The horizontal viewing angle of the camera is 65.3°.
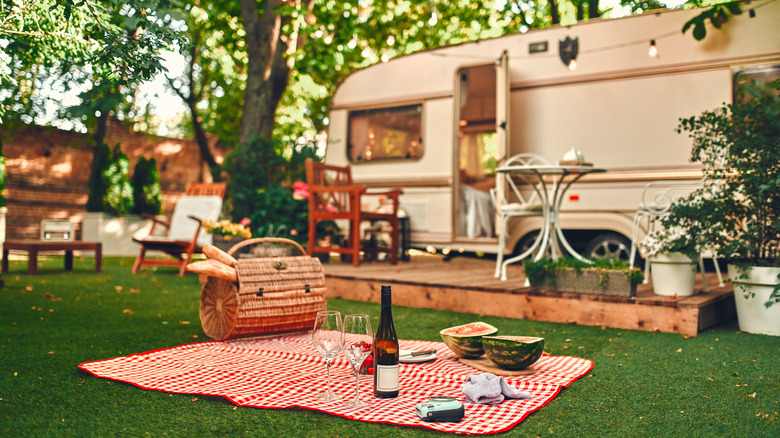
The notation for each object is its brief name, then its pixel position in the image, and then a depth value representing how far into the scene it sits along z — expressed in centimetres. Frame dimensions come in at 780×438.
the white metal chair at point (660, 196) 482
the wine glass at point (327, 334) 221
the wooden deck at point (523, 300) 403
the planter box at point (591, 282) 418
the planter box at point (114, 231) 1073
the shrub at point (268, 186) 691
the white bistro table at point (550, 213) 470
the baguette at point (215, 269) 335
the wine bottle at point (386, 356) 234
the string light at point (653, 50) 581
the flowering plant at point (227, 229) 614
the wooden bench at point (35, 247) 668
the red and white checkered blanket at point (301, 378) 227
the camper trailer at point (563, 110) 572
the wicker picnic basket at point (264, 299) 342
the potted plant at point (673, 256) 415
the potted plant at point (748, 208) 382
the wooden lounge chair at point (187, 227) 702
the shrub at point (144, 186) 1138
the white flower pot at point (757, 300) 387
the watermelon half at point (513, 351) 276
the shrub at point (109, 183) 1070
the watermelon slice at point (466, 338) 300
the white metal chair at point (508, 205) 531
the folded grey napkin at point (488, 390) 239
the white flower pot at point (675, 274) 424
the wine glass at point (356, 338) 220
